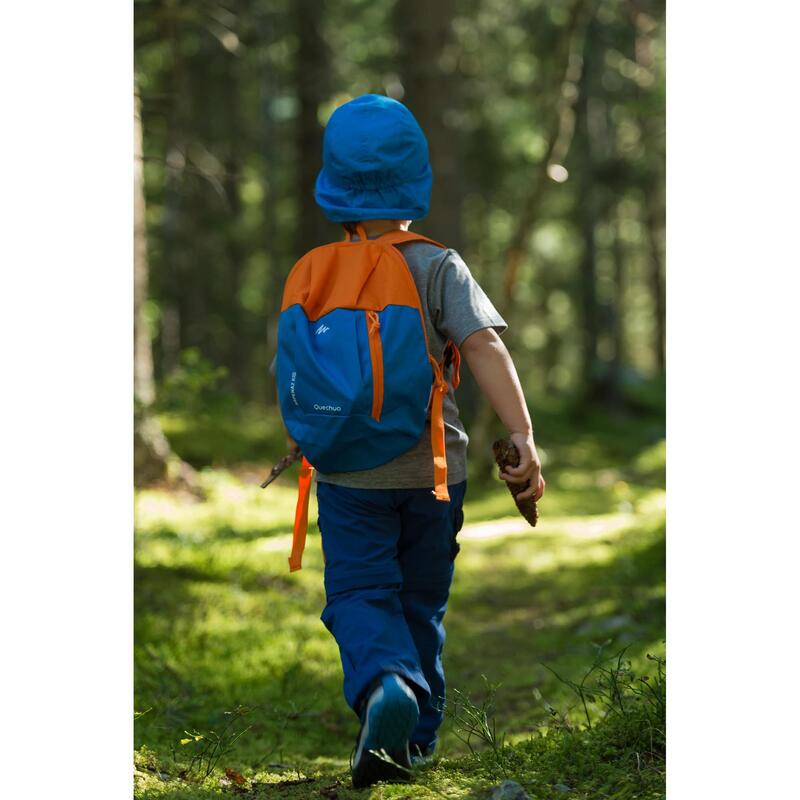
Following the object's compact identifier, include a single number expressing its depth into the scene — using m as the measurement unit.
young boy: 3.29
